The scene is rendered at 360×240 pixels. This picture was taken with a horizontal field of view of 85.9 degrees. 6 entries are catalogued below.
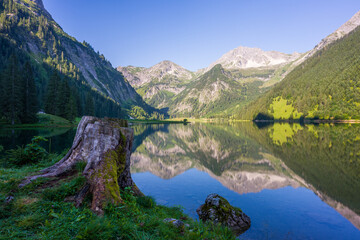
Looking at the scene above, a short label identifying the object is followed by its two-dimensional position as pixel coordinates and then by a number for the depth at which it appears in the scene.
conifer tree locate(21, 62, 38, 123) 80.06
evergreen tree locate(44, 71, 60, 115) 99.88
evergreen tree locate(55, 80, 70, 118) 97.50
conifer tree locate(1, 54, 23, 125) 74.44
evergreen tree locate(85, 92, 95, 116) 120.34
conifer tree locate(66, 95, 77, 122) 97.36
